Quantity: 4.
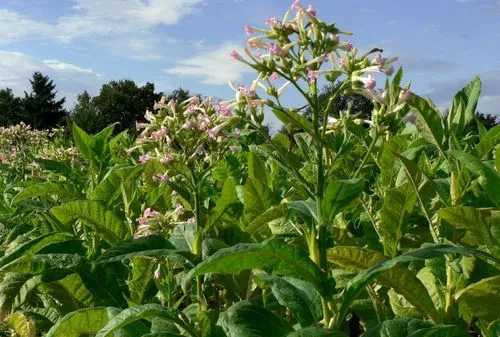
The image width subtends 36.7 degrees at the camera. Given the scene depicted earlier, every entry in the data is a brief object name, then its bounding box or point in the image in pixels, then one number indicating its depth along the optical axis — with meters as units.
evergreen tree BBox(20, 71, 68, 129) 98.25
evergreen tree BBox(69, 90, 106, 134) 79.50
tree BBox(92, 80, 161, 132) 92.81
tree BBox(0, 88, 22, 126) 97.25
